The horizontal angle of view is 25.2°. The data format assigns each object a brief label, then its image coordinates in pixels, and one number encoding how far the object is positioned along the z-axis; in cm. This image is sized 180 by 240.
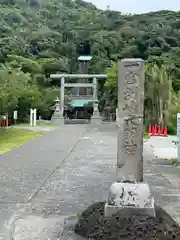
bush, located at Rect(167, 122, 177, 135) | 2877
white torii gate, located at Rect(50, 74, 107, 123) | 4834
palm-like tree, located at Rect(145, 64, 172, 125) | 2984
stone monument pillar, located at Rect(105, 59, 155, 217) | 500
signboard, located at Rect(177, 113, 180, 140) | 1324
